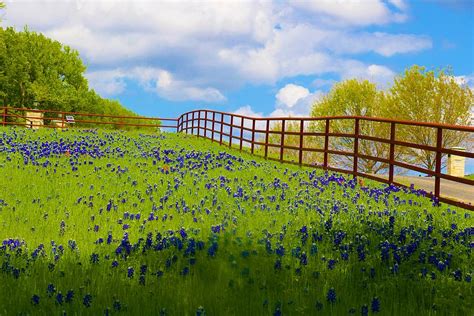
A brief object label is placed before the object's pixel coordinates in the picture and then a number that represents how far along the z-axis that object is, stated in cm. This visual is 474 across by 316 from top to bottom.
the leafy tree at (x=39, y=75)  5428
